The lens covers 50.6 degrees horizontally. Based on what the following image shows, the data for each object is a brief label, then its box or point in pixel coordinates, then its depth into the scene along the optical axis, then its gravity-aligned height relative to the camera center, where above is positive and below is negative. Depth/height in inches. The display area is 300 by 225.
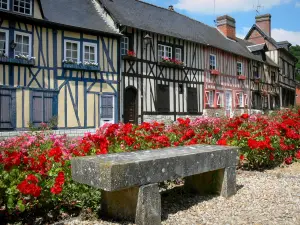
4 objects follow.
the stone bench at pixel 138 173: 105.6 -22.2
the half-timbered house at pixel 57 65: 408.5 +67.5
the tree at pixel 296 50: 2018.9 +410.4
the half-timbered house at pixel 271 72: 946.1 +139.7
